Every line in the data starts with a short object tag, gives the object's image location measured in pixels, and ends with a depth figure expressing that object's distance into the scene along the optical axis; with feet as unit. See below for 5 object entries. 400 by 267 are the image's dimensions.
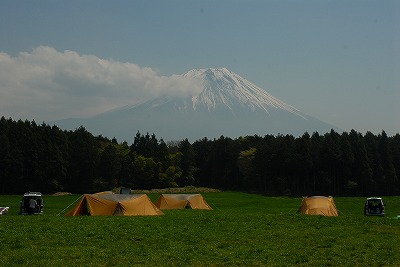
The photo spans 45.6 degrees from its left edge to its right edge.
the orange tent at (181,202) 141.90
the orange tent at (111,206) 104.63
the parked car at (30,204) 108.17
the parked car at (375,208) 113.91
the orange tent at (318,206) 110.01
